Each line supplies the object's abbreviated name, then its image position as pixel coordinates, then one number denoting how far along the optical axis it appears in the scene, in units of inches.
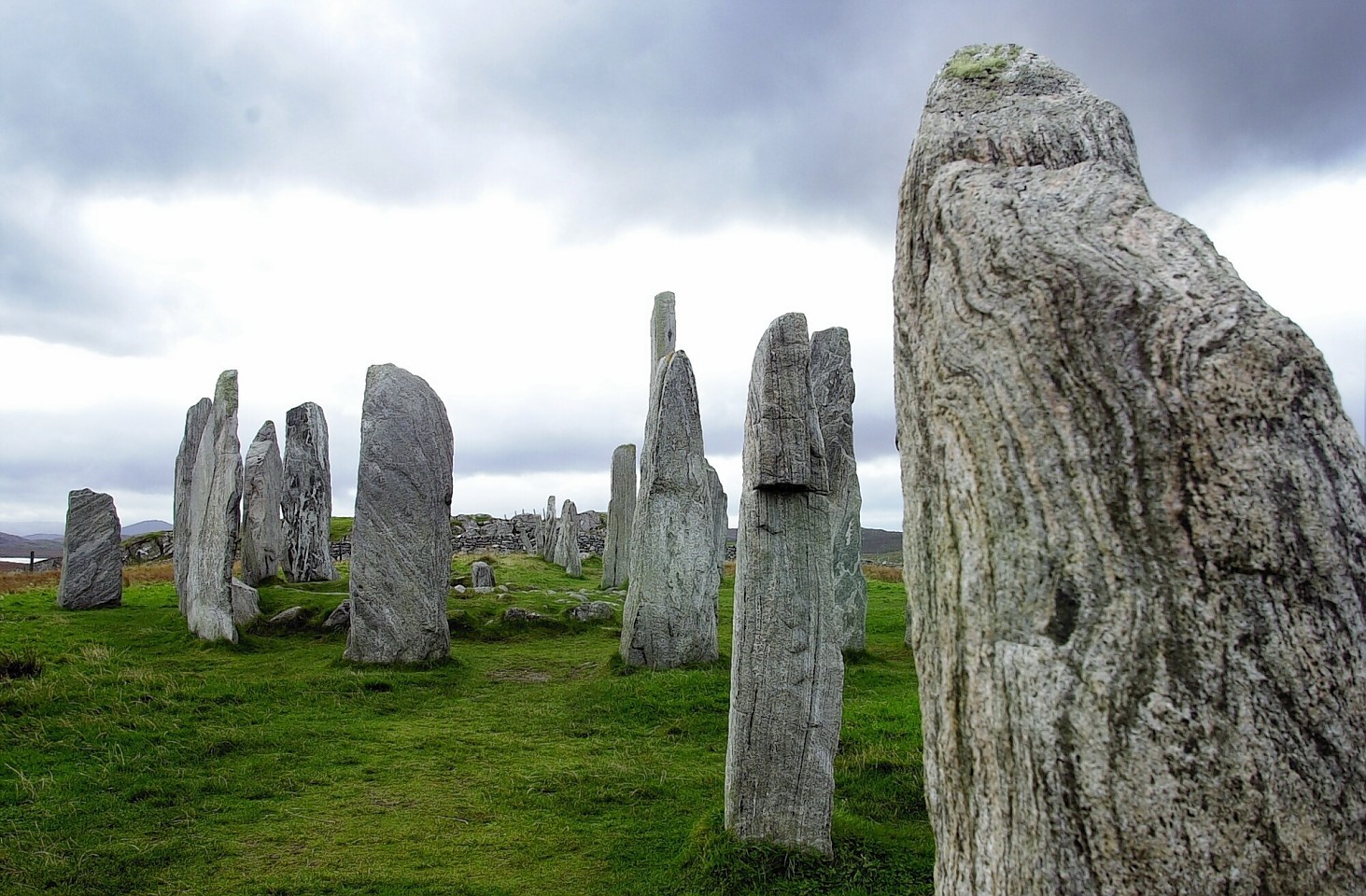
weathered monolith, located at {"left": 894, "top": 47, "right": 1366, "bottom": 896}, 70.0
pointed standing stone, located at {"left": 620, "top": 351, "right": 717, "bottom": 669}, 446.0
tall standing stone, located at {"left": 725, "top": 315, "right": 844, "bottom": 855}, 212.4
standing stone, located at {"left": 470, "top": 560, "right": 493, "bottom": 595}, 739.4
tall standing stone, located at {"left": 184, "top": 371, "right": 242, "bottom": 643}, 490.0
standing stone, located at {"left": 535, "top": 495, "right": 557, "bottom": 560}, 1199.6
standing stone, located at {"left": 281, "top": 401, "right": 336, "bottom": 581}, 748.6
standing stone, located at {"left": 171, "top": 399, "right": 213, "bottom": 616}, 670.5
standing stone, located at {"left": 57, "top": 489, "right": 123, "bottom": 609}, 648.4
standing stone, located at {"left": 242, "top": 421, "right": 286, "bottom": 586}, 697.0
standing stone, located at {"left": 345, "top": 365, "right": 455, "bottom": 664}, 436.1
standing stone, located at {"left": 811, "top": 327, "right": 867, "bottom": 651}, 491.8
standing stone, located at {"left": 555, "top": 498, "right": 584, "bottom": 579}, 1017.5
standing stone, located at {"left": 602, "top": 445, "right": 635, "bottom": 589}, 794.8
